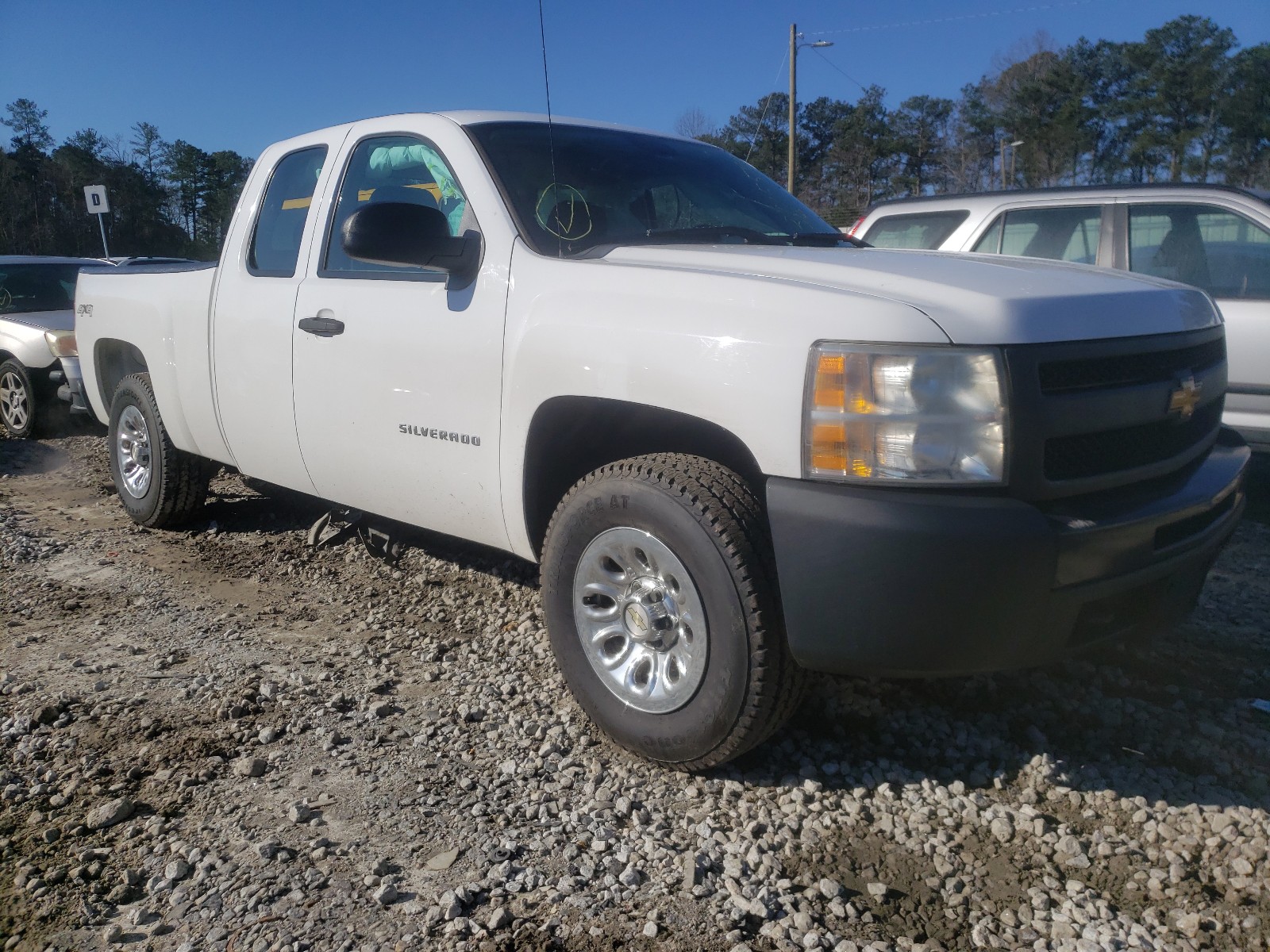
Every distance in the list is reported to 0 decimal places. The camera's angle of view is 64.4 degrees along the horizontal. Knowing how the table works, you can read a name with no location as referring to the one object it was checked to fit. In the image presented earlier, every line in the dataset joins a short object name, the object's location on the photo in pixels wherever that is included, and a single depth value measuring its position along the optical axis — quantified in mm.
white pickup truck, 2330
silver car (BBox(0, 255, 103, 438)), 8484
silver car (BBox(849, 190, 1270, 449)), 5633
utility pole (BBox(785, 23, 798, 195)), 19506
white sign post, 17703
